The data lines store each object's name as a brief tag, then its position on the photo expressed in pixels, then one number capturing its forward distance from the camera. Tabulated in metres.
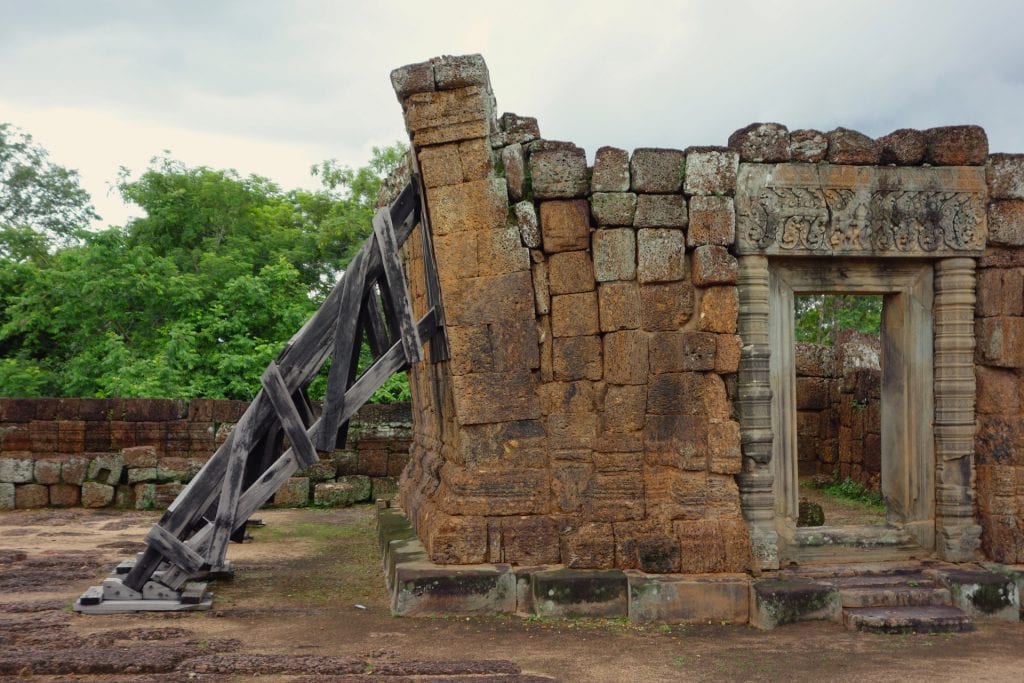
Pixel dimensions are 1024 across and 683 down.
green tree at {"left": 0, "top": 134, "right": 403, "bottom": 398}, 16.11
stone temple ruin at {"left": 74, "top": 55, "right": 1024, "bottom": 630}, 6.34
